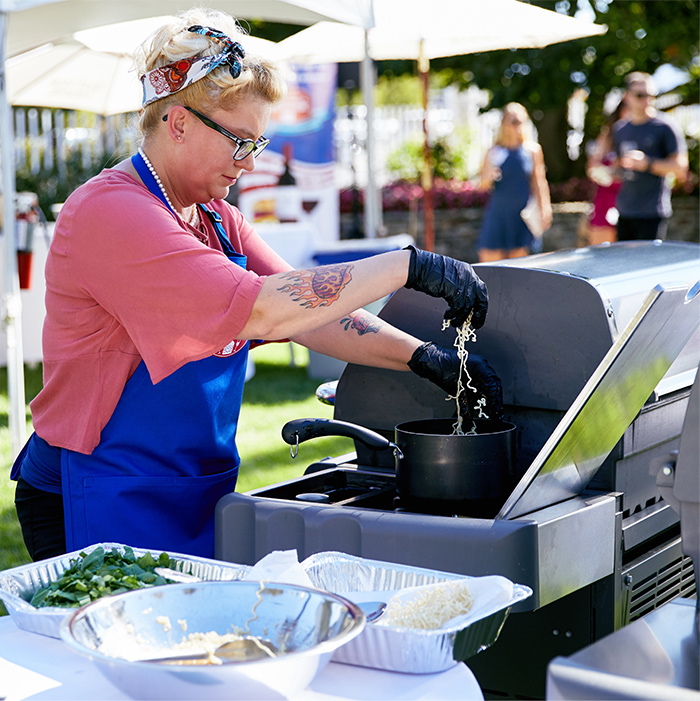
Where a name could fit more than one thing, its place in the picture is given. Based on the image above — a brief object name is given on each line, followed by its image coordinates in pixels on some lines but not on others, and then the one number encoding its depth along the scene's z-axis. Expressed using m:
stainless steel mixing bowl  0.92
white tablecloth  1.03
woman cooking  1.47
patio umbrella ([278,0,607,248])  5.60
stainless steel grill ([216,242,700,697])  1.37
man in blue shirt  6.40
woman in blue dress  7.86
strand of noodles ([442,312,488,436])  1.62
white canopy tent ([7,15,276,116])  5.65
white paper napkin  1.20
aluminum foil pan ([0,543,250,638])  1.19
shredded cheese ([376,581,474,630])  1.12
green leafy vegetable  1.21
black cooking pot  1.47
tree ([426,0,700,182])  12.73
